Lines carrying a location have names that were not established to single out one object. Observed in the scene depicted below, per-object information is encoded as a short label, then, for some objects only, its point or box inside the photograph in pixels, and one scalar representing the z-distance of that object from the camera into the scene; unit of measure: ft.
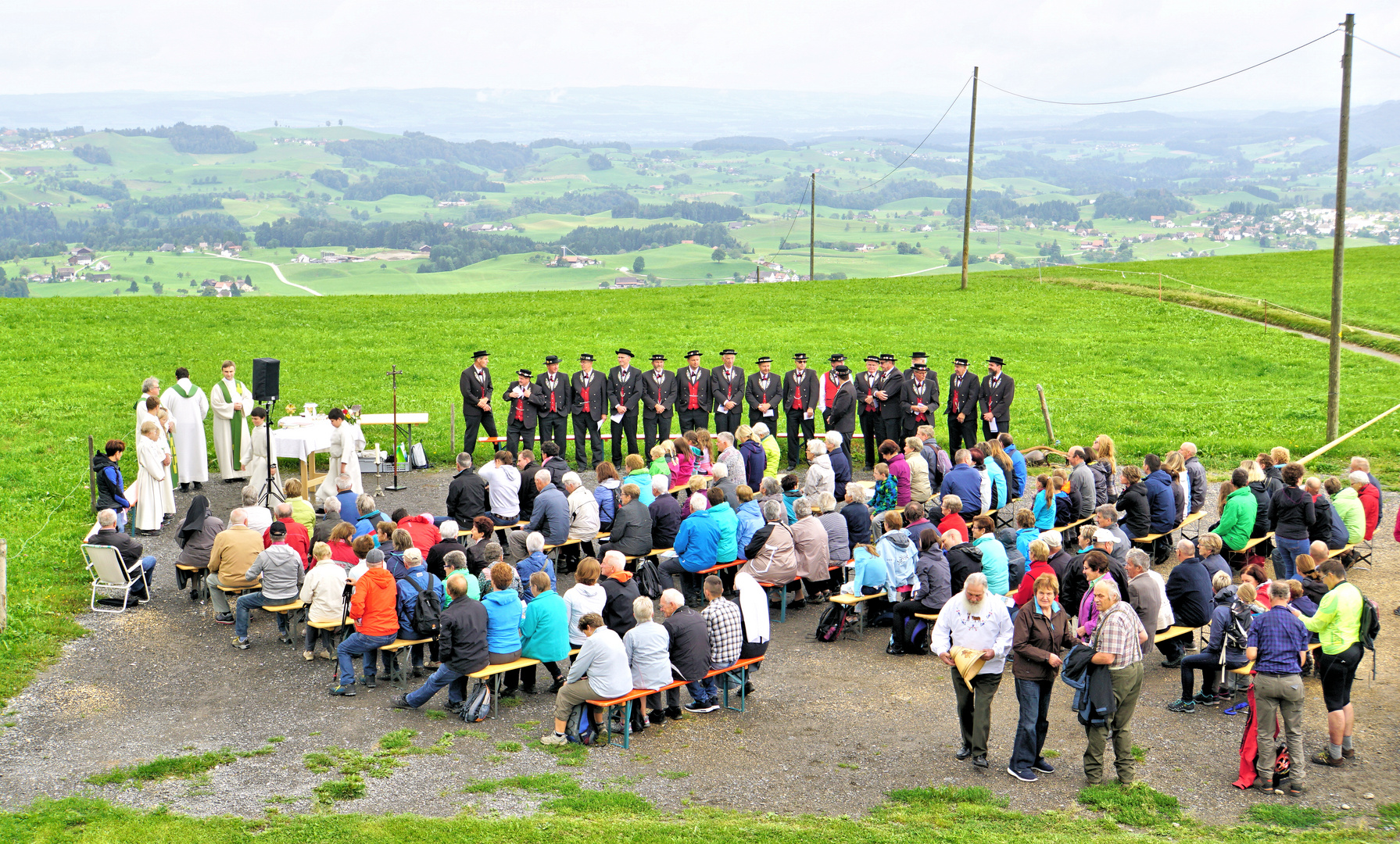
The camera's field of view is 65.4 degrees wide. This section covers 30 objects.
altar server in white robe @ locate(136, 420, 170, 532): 52.95
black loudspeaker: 55.52
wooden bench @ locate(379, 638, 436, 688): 36.40
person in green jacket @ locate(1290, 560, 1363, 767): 30.14
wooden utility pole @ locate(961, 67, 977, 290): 120.06
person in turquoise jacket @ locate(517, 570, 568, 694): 34.96
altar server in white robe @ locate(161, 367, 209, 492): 60.44
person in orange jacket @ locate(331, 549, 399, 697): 35.96
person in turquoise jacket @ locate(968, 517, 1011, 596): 38.47
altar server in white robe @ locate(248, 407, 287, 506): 55.67
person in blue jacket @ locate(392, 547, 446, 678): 36.17
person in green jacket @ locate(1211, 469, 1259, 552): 43.50
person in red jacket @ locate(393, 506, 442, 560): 41.27
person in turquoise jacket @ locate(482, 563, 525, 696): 34.37
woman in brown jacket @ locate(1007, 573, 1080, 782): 29.30
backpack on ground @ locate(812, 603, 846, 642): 40.81
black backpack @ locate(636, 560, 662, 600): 40.60
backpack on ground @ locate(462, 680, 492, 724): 34.12
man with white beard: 30.30
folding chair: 43.42
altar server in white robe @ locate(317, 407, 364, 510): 54.75
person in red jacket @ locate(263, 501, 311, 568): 41.14
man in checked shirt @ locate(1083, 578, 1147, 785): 28.63
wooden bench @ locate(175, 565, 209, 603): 44.70
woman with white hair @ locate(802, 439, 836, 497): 49.96
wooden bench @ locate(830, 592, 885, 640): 39.96
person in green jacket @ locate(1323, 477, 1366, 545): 44.34
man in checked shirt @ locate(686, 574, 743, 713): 34.68
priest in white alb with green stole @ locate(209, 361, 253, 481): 61.57
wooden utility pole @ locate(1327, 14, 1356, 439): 60.34
